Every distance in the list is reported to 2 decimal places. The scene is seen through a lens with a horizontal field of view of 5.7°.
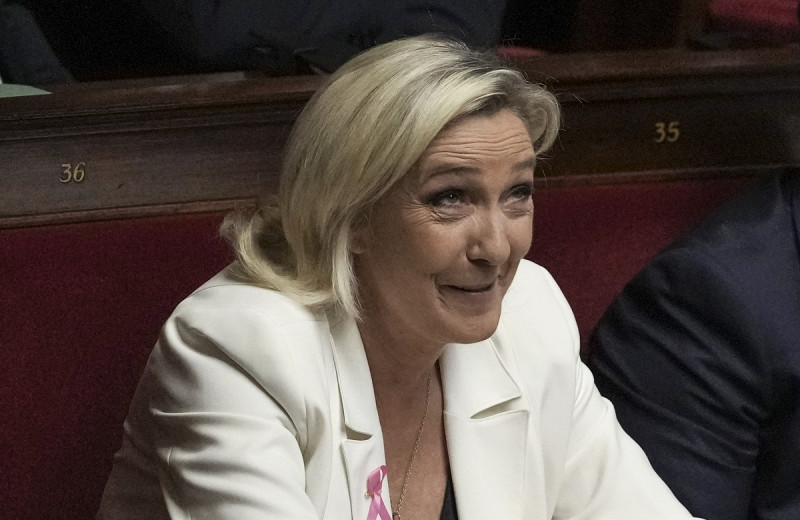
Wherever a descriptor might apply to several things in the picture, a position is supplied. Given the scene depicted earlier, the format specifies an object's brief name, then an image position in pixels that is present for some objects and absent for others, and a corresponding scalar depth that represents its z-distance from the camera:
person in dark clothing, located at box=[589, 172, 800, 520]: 6.68
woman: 6.42
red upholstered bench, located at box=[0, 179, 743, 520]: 6.65
